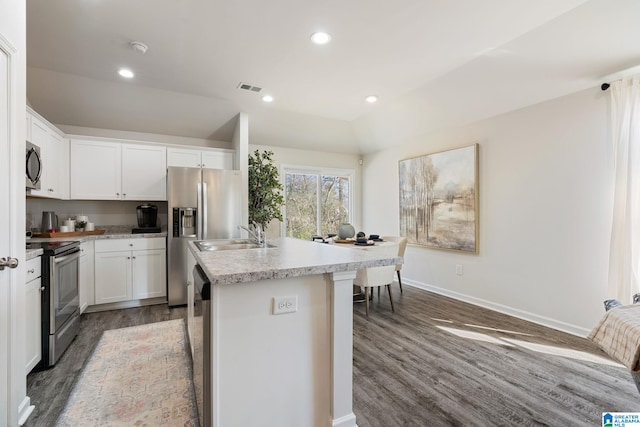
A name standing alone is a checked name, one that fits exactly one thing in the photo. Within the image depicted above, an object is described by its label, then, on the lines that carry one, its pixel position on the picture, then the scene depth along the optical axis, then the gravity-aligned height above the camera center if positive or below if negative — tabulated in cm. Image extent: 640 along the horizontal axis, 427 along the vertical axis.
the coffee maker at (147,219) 391 -9
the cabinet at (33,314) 204 -73
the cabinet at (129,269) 353 -71
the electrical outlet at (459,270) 407 -82
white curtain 253 +16
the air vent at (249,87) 362 +158
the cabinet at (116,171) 369 +56
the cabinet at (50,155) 292 +66
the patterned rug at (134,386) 172 -120
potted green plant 445 +29
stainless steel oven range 224 -70
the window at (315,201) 545 +22
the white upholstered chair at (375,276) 337 -76
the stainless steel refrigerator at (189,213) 373 -1
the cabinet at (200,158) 412 +80
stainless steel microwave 255 +43
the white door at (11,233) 151 -10
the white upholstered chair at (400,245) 400 -46
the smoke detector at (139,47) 267 +154
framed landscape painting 393 +18
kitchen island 134 -63
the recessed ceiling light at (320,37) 254 +154
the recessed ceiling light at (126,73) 322 +157
